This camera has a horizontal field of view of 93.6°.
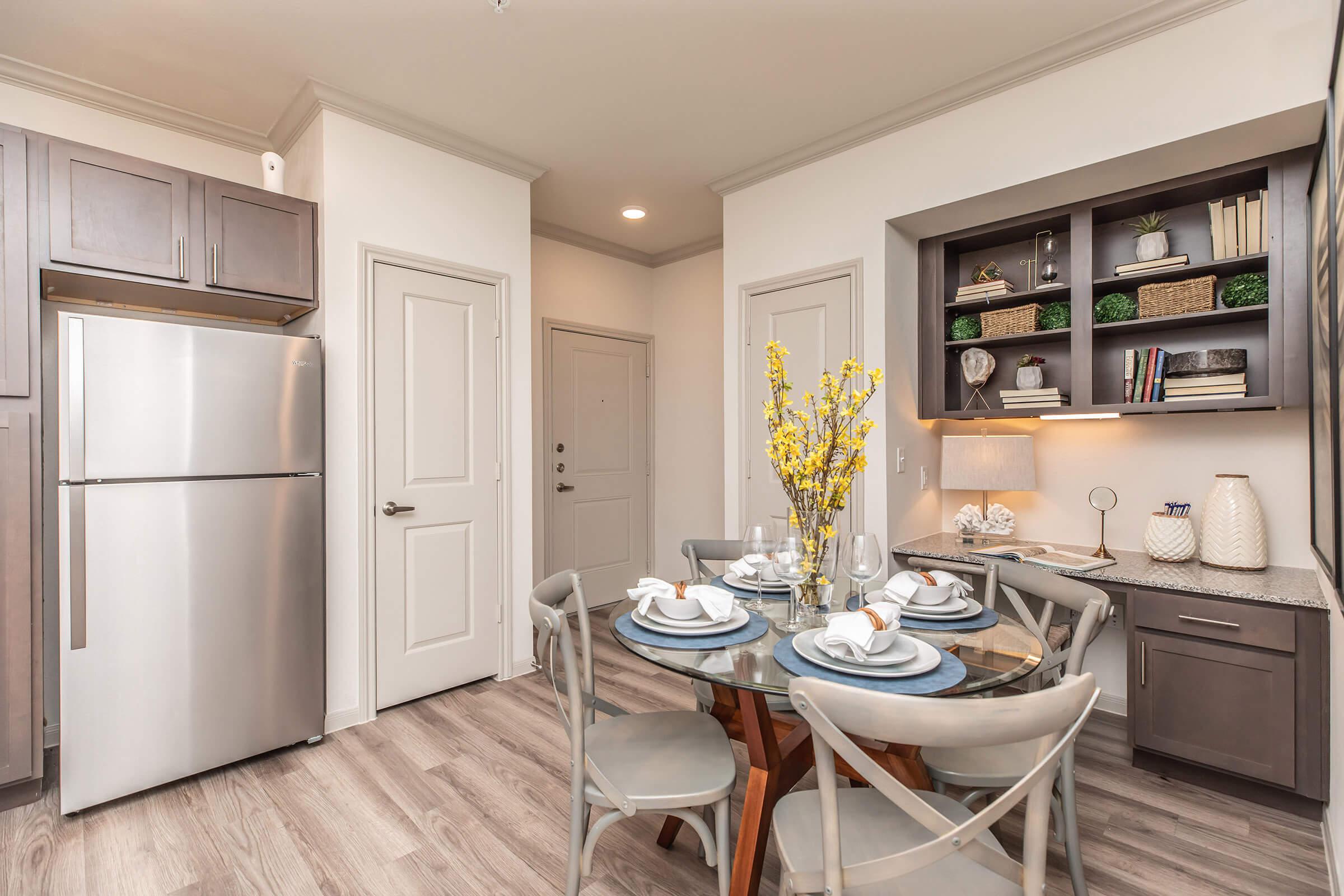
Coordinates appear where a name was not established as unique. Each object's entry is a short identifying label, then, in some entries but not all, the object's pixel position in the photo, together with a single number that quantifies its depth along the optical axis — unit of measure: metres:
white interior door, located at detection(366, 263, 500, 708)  3.00
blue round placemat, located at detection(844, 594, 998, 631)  1.65
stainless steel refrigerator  2.15
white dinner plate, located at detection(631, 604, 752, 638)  1.60
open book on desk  2.59
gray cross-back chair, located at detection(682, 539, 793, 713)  2.55
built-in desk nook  2.07
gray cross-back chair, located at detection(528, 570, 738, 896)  1.47
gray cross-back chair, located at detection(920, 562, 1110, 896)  1.53
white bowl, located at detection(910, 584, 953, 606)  1.75
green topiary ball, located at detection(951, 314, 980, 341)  3.18
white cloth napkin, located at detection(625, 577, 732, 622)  1.63
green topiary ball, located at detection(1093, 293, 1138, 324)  2.71
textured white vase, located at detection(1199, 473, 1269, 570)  2.45
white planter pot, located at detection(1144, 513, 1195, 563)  2.60
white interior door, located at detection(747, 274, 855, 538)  3.24
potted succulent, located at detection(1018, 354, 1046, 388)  2.93
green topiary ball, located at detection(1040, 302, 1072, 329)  2.87
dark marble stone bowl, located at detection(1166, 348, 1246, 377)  2.43
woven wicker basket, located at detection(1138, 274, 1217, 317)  2.50
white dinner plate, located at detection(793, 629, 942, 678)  1.31
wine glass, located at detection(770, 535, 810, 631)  1.68
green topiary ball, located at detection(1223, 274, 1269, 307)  2.38
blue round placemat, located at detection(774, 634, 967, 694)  1.25
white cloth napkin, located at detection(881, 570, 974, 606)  1.74
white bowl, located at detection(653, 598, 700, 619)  1.65
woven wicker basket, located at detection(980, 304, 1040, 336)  2.95
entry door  4.55
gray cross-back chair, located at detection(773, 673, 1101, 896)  0.95
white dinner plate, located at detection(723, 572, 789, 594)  2.04
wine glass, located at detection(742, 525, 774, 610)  1.75
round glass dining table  1.33
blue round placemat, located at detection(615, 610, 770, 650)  1.53
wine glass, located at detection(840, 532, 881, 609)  1.61
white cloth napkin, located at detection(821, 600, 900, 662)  1.32
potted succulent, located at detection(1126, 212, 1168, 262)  2.62
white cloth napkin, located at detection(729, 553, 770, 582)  2.03
